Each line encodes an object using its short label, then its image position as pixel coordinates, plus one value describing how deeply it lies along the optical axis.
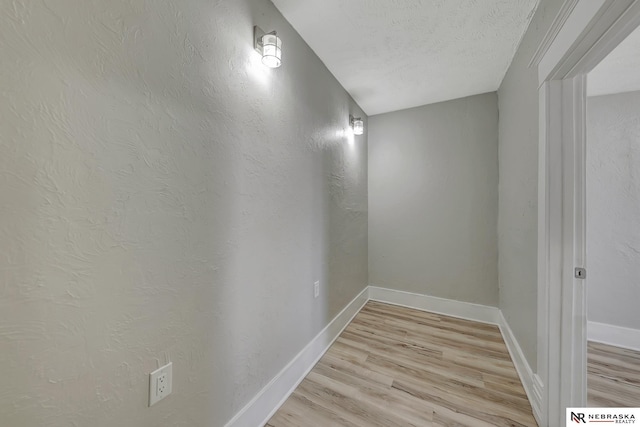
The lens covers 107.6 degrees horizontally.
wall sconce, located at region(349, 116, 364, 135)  2.27
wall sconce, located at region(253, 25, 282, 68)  1.14
